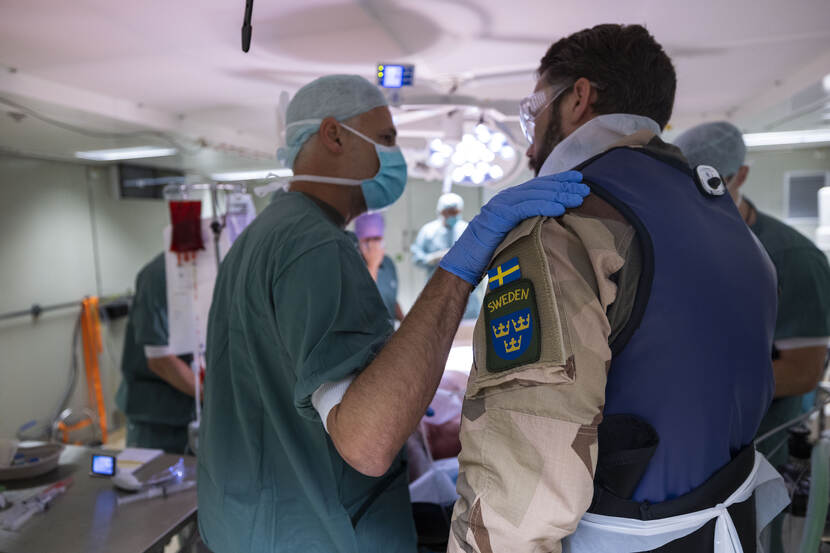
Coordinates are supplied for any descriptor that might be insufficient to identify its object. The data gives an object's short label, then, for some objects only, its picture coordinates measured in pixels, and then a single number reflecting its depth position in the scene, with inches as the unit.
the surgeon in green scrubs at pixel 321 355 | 33.7
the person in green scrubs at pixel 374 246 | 146.3
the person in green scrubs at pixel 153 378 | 90.7
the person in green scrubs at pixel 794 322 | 65.1
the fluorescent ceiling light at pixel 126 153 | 159.5
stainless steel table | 59.9
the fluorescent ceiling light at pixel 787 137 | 191.7
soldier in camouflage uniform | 28.2
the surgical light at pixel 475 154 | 96.9
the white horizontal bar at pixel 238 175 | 239.1
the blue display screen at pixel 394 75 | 82.6
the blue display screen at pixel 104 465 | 73.7
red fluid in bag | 85.6
